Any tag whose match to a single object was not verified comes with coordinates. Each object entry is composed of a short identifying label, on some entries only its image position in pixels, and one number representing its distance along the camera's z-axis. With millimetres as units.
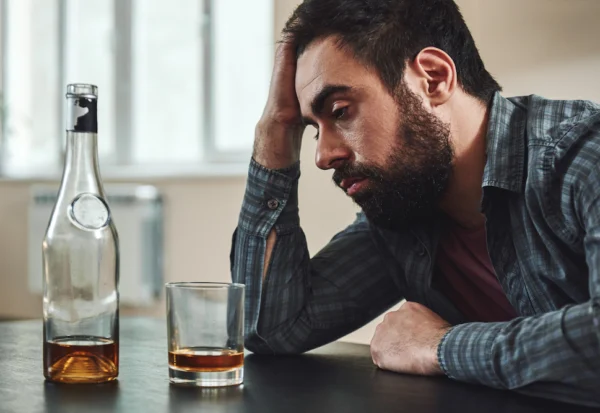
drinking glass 1294
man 1567
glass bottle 1339
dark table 1225
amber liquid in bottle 1338
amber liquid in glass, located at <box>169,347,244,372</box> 1298
